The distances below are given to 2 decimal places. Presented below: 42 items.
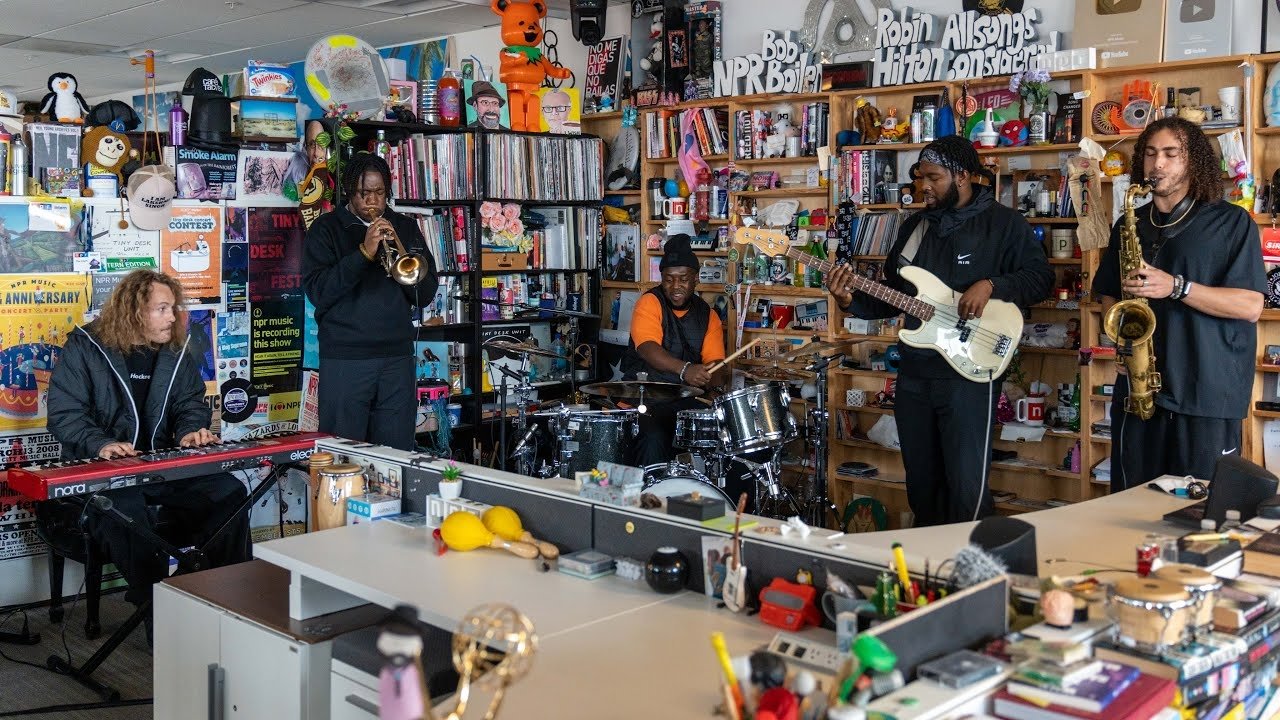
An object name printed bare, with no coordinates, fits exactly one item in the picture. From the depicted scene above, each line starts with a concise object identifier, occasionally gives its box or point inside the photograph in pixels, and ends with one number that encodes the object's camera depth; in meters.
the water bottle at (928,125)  5.69
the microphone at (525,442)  5.77
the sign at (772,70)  6.22
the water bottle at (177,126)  5.11
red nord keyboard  3.53
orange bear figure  6.37
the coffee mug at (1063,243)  5.33
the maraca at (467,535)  2.90
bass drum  4.07
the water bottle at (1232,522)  2.60
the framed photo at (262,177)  5.39
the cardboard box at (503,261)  6.52
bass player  4.57
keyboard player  4.23
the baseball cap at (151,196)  4.96
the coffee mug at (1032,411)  5.45
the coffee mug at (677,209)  6.74
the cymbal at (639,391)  5.30
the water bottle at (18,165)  4.68
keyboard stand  3.89
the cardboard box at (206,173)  5.17
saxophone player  3.80
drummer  5.73
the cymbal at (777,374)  5.45
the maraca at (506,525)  2.88
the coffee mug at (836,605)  2.16
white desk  2.07
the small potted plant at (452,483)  3.10
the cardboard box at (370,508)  3.26
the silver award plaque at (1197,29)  4.88
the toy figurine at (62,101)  4.92
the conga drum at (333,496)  3.31
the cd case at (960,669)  1.73
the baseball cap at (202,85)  5.14
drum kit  5.15
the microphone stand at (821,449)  5.46
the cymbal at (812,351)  5.45
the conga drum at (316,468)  3.37
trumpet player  4.93
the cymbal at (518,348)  5.86
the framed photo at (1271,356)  4.87
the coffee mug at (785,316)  6.41
